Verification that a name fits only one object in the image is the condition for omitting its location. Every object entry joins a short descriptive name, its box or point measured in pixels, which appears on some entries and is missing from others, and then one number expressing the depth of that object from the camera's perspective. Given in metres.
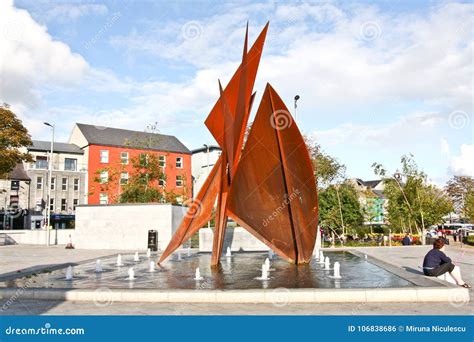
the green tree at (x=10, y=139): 33.12
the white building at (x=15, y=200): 48.84
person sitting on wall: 11.46
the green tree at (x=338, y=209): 40.00
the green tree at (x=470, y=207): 37.12
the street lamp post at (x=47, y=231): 36.44
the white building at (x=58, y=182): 51.72
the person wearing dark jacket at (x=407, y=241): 31.83
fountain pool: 11.60
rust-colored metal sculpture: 15.83
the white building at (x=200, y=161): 68.19
